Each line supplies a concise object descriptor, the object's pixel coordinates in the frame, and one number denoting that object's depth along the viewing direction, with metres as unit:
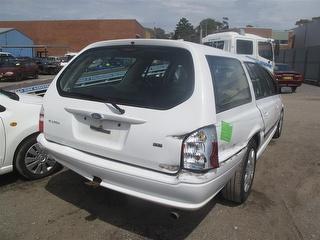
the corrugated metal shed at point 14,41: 39.56
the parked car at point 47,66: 23.47
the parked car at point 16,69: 17.66
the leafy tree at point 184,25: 76.42
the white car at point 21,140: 3.08
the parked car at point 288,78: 13.34
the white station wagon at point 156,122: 2.08
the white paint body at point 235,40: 9.41
